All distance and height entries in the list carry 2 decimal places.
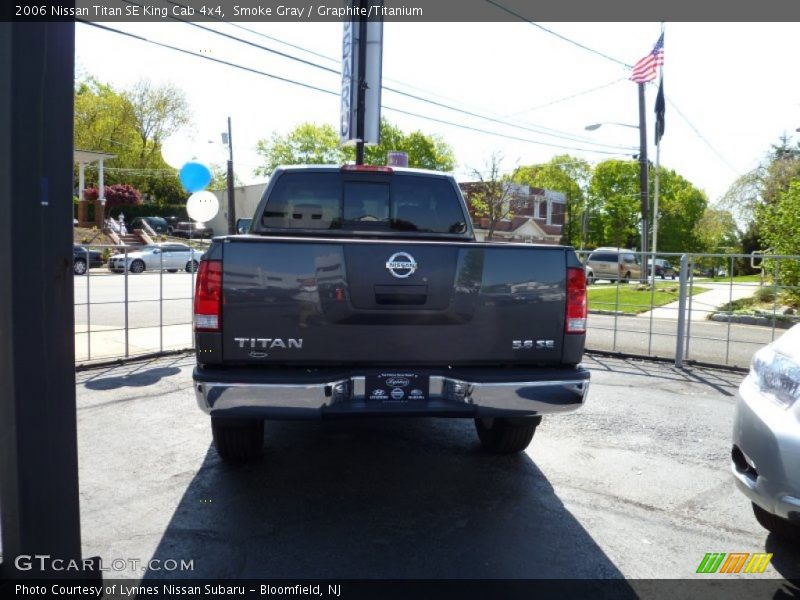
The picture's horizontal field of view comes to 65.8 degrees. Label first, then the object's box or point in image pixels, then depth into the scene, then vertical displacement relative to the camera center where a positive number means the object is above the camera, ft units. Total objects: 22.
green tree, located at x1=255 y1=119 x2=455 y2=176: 171.94 +29.19
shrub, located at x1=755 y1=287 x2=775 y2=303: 38.94 -2.28
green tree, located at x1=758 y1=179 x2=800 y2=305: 47.62 +2.75
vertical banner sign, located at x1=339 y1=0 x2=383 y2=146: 38.73 +10.85
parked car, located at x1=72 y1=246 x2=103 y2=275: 33.17 -1.12
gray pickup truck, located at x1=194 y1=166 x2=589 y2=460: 10.73 -1.45
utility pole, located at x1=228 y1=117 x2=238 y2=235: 109.02 +8.16
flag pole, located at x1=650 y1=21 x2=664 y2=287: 82.72 +14.51
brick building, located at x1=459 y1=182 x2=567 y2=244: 152.15 +9.97
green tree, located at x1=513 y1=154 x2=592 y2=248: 193.88 +21.85
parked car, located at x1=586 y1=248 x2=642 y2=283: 103.55 -1.62
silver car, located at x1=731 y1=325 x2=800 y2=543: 8.68 -2.63
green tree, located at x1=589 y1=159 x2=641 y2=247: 196.24 +17.73
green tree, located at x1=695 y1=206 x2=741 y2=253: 109.73 +6.25
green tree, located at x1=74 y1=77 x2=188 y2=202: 165.68 +31.14
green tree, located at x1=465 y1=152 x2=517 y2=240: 138.65 +13.36
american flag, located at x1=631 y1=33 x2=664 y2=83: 71.51 +22.35
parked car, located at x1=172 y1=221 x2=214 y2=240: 154.63 +3.27
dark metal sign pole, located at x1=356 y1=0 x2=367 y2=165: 38.04 +10.48
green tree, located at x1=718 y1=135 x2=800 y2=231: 87.25 +11.32
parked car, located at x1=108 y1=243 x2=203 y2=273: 72.02 -2.26
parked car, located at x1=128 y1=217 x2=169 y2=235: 149.18 +4.51
